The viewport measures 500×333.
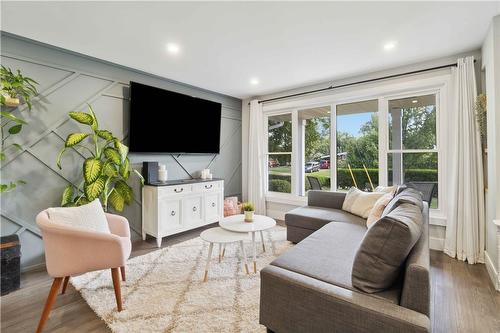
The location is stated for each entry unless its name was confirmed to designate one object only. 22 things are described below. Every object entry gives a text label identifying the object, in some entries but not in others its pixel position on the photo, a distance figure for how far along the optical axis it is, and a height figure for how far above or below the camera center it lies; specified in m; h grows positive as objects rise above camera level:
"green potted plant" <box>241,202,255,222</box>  2.72 -0.50
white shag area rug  1.68 -1.08
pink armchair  1.71 -0.62
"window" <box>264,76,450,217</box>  3.18 +0.42
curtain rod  3.02 +1.32
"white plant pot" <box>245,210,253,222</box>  2.72 -0.54
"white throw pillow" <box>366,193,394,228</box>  2.27 -0.40
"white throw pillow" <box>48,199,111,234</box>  1.89 -0.40
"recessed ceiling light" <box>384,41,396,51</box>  2.63 +1.40
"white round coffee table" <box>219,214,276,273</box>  2.45 -0.62
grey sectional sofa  1.12 -0.67
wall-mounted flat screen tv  3.29 +0.74
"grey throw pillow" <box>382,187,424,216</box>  1.60 -0.22
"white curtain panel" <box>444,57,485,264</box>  2.68 -0.10
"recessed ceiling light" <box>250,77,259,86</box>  3.79 +1.44
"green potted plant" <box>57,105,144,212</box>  2.62 +0.01
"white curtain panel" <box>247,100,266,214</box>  4.74 +0.22
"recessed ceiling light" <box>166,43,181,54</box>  2.65 +1.39
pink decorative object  4.33 -0.71
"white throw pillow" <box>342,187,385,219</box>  2.90 -0.42
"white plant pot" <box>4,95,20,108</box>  2.26 +0.65
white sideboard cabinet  3.20 -0.56
